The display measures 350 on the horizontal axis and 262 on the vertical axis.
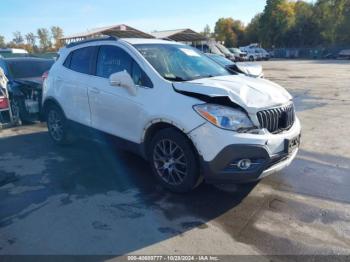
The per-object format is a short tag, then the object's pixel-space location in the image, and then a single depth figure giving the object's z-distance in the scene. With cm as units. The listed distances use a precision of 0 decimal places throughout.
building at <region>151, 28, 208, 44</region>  3653
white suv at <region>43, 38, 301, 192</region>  374
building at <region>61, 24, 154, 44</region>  3066
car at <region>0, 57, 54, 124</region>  852
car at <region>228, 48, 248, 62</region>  4024
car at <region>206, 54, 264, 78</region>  1138
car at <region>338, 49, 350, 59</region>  4542
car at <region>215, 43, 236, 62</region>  3433
